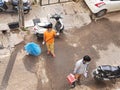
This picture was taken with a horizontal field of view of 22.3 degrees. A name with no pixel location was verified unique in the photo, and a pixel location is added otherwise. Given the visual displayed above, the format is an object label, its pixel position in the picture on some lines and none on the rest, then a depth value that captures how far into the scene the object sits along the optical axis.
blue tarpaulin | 14.75
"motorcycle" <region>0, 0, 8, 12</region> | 17.09
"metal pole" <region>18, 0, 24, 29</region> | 15.33
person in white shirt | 12.35
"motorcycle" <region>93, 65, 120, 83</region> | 13.68
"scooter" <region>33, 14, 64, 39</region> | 15.74
